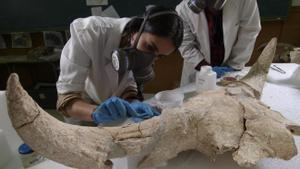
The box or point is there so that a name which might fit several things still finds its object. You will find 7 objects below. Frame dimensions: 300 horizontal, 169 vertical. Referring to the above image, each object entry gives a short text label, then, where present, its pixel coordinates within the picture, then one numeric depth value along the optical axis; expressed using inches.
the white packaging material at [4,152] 33.9
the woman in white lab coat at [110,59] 43.5
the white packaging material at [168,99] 46.0
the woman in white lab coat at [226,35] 74.4
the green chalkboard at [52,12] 106.0
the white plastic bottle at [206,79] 52.9
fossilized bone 23.6
